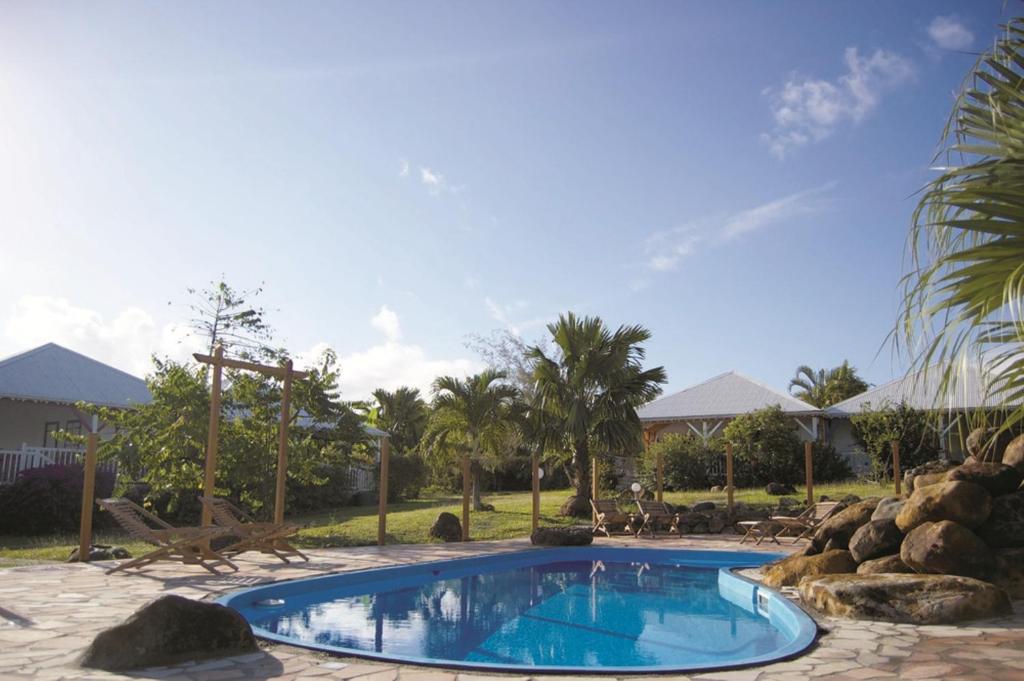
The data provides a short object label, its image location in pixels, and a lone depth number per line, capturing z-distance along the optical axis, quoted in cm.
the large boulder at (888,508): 837
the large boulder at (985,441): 903
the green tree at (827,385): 3899
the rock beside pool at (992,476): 792
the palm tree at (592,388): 1745
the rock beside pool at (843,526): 897
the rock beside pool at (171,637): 482
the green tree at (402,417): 3434
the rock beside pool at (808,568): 834
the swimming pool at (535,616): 666
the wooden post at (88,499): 1021
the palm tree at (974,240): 328
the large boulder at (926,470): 934
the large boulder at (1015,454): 808
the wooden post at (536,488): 1515
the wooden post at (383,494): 1297
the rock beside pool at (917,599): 631
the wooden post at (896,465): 1572
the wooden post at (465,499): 1395
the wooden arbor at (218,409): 1088
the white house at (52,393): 1892
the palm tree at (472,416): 1923
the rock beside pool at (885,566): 759
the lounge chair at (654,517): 1575
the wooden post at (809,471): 1565
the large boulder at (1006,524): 746
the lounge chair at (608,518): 1577
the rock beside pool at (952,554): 716
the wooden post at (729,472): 1638
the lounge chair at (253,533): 1024
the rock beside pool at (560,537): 1359
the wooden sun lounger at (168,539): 915
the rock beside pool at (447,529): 1434
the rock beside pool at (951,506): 758
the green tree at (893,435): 2062
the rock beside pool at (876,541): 804
